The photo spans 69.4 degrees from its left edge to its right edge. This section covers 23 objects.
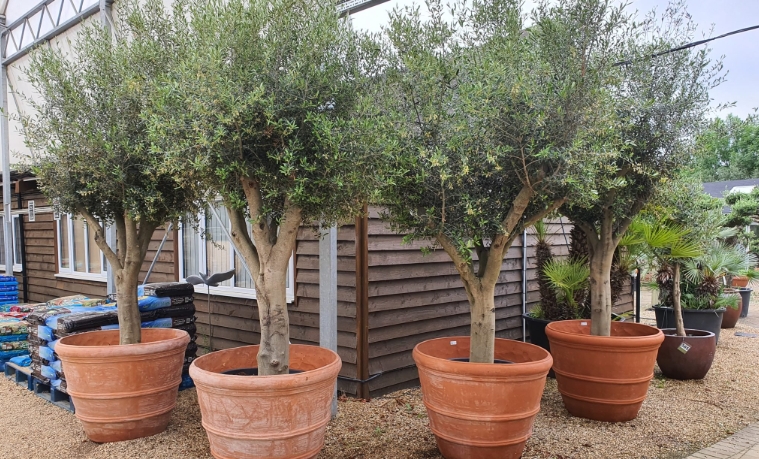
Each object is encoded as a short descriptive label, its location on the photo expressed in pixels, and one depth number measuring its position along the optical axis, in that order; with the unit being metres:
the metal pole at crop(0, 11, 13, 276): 8.91
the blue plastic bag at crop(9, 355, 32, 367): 5.35
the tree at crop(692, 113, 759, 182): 34.91
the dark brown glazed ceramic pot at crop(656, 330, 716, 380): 5.01
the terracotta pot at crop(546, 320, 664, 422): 3.93
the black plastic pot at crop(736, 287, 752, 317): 9.87
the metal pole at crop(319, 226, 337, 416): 4.13
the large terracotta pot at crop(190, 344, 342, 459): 2.77
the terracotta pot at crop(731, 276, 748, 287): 12.48
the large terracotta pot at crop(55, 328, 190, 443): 3.52
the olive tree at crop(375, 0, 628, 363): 3.02
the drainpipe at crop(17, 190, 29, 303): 10.53
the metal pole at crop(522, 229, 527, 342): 6.33
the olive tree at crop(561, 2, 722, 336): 4.00
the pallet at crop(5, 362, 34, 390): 5.09
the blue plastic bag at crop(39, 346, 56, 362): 4.50
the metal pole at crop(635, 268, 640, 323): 6.37
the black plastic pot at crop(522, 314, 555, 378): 5.50
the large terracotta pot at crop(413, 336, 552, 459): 3.04
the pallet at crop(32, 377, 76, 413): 4.54
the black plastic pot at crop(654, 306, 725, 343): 6.50
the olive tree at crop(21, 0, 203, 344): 3.60
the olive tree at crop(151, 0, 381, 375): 2.72
